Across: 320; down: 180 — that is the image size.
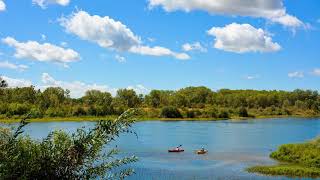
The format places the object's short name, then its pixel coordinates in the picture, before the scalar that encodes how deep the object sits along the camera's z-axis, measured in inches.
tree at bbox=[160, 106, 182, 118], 7834.6
